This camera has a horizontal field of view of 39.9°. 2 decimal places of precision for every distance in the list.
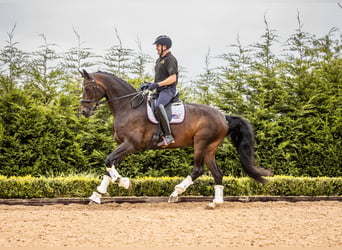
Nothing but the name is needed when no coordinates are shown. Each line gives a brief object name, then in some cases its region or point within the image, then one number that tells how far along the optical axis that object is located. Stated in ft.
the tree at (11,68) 38.65
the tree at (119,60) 41.68
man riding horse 28.40
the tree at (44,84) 39.04
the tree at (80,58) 42.04
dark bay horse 27.86
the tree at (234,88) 39.83
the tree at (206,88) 40.75
